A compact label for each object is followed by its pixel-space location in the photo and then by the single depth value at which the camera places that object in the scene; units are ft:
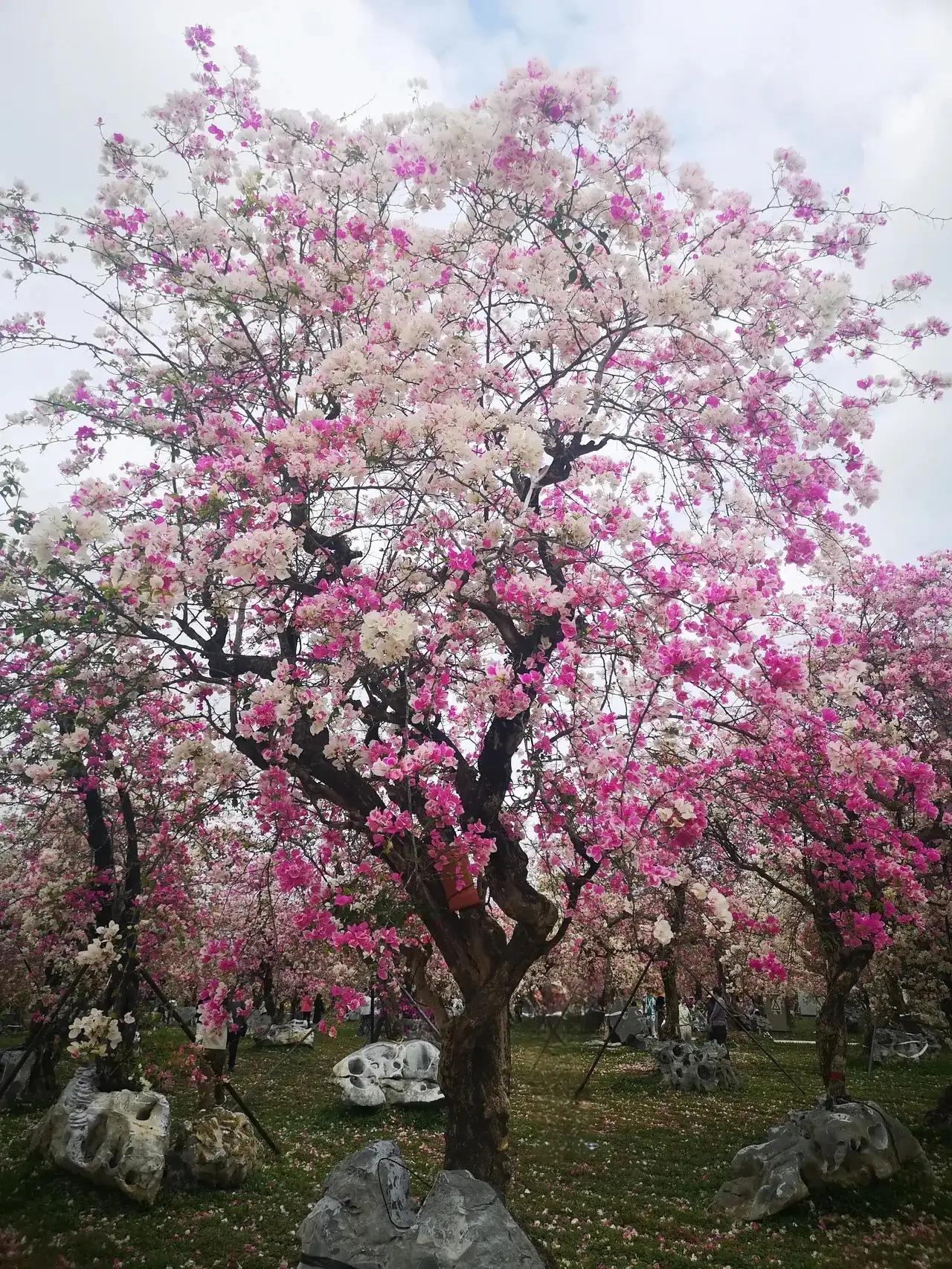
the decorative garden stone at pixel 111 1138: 22.63
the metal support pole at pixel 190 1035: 23.41
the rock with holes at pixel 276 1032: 64.34
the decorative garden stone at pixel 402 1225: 14.37
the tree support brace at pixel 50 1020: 27.77
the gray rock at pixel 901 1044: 63.31
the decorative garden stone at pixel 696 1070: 45.29
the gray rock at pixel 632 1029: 77.67
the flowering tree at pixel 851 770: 21.84
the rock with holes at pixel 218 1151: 24.09
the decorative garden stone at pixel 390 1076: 36.32
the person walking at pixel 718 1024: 63.52
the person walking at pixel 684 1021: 80.18
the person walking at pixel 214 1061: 27.56
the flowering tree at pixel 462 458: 16.65
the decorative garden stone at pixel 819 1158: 23.21
